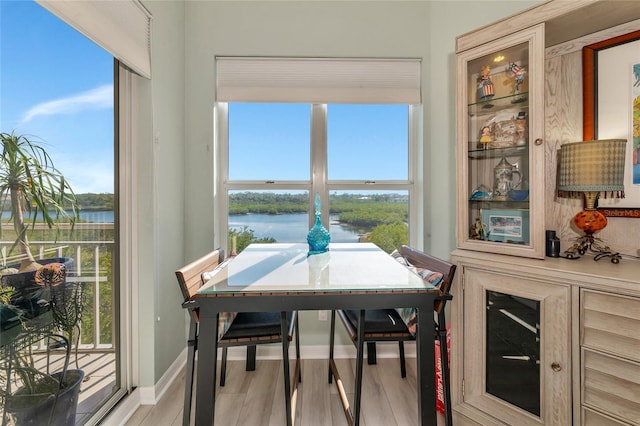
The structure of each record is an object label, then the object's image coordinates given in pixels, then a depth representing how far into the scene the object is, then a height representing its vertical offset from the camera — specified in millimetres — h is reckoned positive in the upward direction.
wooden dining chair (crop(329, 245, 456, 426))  1384 -622
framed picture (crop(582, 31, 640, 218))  1446 +559
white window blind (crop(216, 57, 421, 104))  2213 +998
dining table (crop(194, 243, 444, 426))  1151 -382
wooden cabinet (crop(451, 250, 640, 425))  1144 -634
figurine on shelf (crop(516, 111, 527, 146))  1534 +428
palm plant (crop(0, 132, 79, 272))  993 +83
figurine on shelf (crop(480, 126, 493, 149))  1679 +411
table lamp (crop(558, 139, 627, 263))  1398 +139
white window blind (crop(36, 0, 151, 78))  1136 +851
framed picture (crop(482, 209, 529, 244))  1532 -106
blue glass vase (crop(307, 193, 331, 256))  1811 -205
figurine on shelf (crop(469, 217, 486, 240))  1683 -148
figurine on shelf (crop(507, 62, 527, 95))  1524 +724
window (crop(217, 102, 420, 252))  2355 +304
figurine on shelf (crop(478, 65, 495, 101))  1649 +711
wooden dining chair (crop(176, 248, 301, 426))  1307 -623
